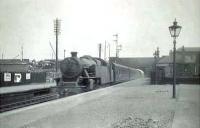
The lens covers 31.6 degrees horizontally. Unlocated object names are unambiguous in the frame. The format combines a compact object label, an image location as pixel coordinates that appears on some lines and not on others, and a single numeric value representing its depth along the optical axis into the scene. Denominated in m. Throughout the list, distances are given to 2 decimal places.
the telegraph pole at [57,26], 39.87
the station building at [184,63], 41.85
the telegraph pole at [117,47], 67.02
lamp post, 16.70
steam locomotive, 21.09
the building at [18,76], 33.22
